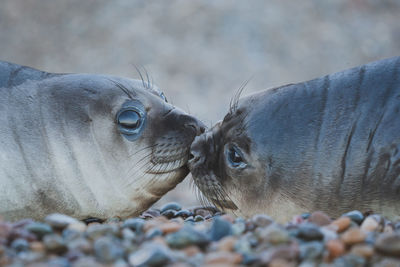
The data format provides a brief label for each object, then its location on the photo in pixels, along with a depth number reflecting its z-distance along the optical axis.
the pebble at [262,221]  6.23
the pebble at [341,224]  6.00
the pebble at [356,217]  6.71
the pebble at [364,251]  4.97
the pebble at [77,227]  5.93
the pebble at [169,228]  5.84
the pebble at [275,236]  5.25
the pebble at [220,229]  5.81
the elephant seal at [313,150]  7.41
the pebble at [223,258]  4.83
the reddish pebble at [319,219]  6.30
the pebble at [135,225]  6.23
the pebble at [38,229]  5.72
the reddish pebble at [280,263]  4.72
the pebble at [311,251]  4.97
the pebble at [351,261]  4.83
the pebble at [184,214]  9.34
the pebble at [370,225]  6.29
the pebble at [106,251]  4.96
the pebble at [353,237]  5.27
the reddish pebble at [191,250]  5.19
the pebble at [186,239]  5.37
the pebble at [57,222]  6.02
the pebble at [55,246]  5.15
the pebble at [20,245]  5.30
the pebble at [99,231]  5.65
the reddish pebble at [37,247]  5.24
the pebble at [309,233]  5.41
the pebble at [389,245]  4.94
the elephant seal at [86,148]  8.26
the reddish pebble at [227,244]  5.28
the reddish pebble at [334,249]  5.05
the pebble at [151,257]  4.86
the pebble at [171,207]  10.18
